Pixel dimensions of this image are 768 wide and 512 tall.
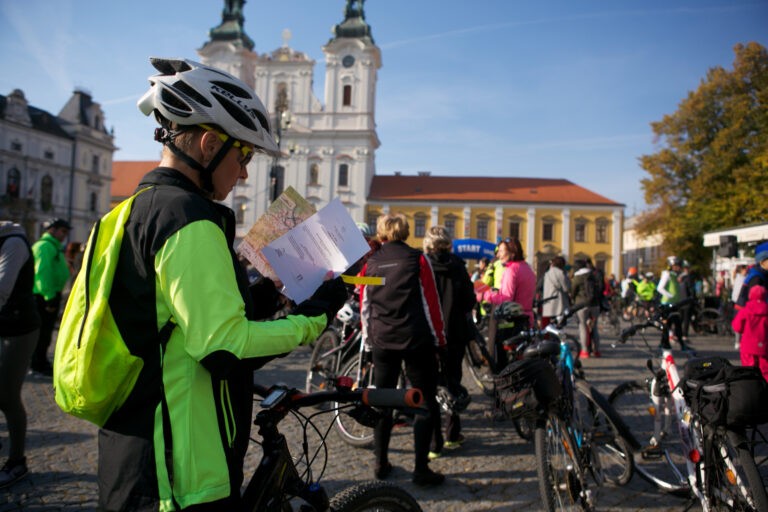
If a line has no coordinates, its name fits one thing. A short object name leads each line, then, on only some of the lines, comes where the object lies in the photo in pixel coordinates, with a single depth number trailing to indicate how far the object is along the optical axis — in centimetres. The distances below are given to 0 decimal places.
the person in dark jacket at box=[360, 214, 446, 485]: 397
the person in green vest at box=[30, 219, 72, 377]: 722
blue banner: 1684
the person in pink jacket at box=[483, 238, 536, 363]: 642
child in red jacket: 438
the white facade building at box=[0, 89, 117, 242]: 5025
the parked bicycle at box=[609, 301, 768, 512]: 281
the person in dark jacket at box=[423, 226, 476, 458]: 526
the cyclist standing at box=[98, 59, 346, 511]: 135
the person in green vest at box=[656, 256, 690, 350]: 1268
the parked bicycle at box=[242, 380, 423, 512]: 168
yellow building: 5547
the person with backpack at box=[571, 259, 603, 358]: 1009
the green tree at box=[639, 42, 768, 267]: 2292
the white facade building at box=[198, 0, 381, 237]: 5406
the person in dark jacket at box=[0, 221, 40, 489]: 377
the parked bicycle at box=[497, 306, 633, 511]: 314
